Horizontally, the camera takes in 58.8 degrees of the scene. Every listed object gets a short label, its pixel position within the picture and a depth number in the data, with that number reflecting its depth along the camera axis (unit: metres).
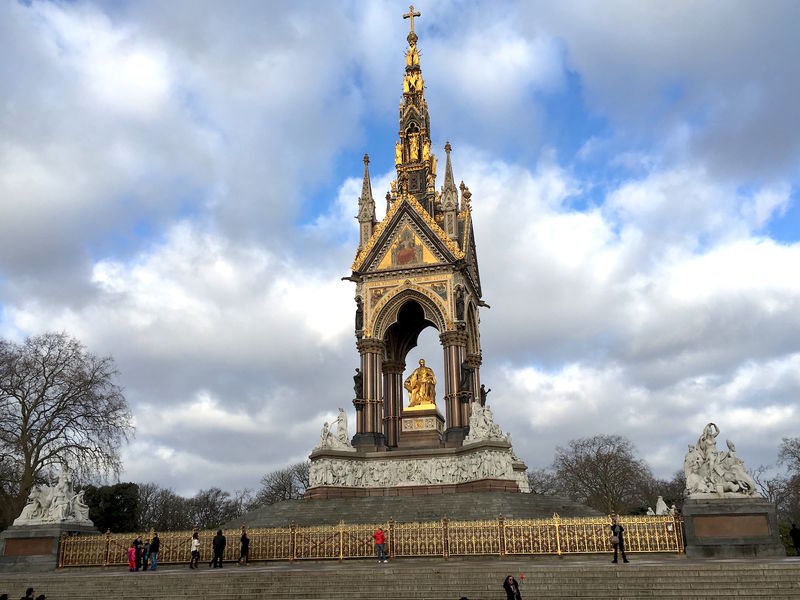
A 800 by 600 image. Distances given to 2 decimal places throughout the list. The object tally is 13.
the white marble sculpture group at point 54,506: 20.12
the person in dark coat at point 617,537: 15.32
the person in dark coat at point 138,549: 18.14
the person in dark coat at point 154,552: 18.12
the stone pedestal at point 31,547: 19.22
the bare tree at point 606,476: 56.53
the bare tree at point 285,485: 65.44
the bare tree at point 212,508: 66.44
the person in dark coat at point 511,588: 10.67
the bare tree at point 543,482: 65.20
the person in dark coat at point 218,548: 17.94
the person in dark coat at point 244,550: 18.53
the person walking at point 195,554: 17.89
